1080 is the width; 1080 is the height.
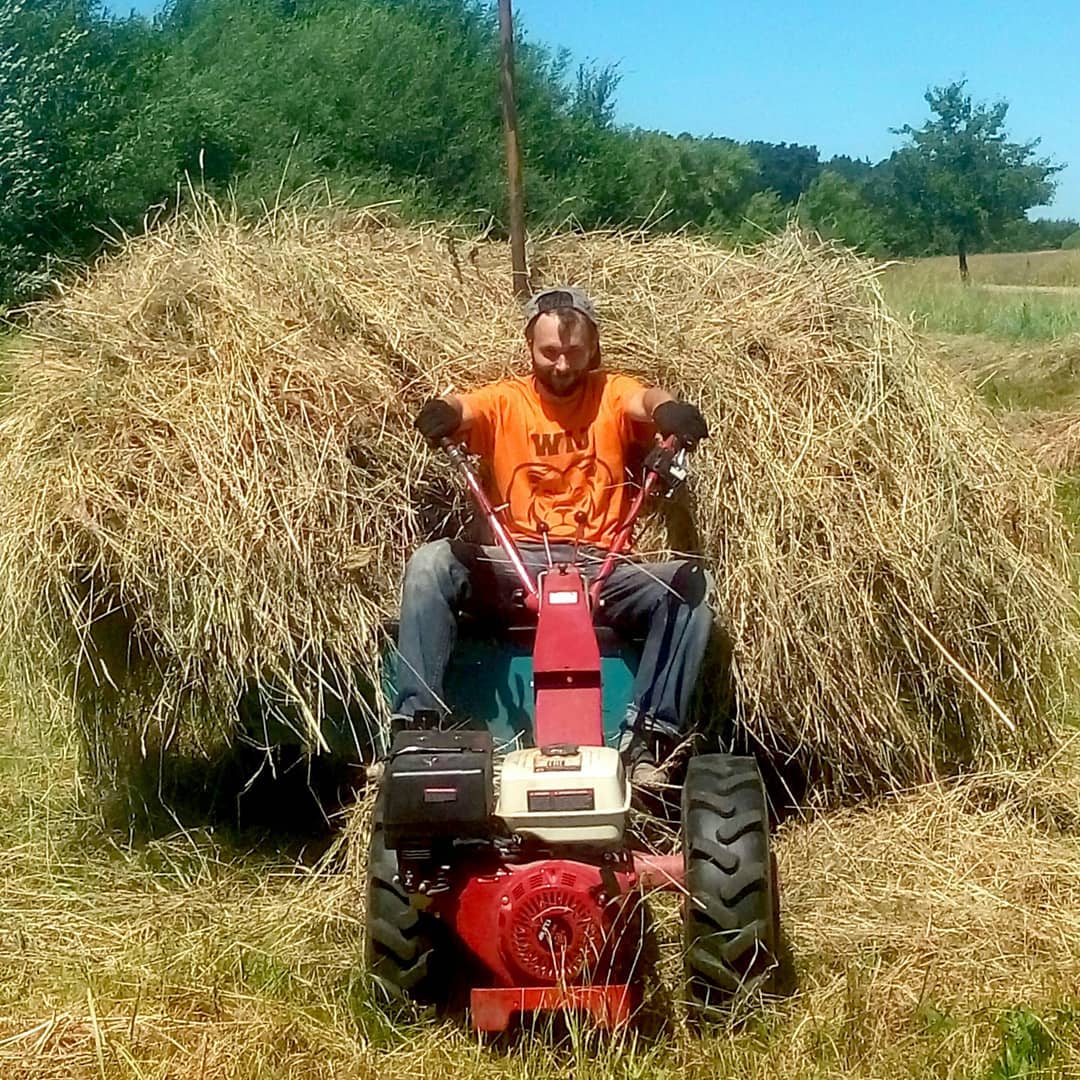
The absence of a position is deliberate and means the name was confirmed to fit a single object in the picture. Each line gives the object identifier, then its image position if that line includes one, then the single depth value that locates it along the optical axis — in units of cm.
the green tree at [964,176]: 2941
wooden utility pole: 530
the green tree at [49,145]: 1002
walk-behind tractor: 330
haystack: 421
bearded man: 411
